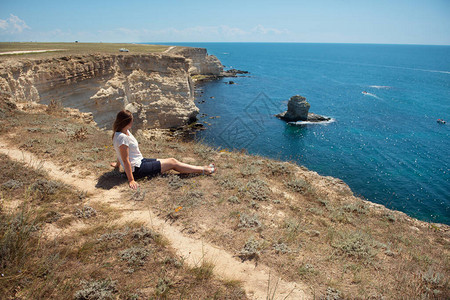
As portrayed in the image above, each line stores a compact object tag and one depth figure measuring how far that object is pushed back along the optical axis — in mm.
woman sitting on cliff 5980
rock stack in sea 39656
